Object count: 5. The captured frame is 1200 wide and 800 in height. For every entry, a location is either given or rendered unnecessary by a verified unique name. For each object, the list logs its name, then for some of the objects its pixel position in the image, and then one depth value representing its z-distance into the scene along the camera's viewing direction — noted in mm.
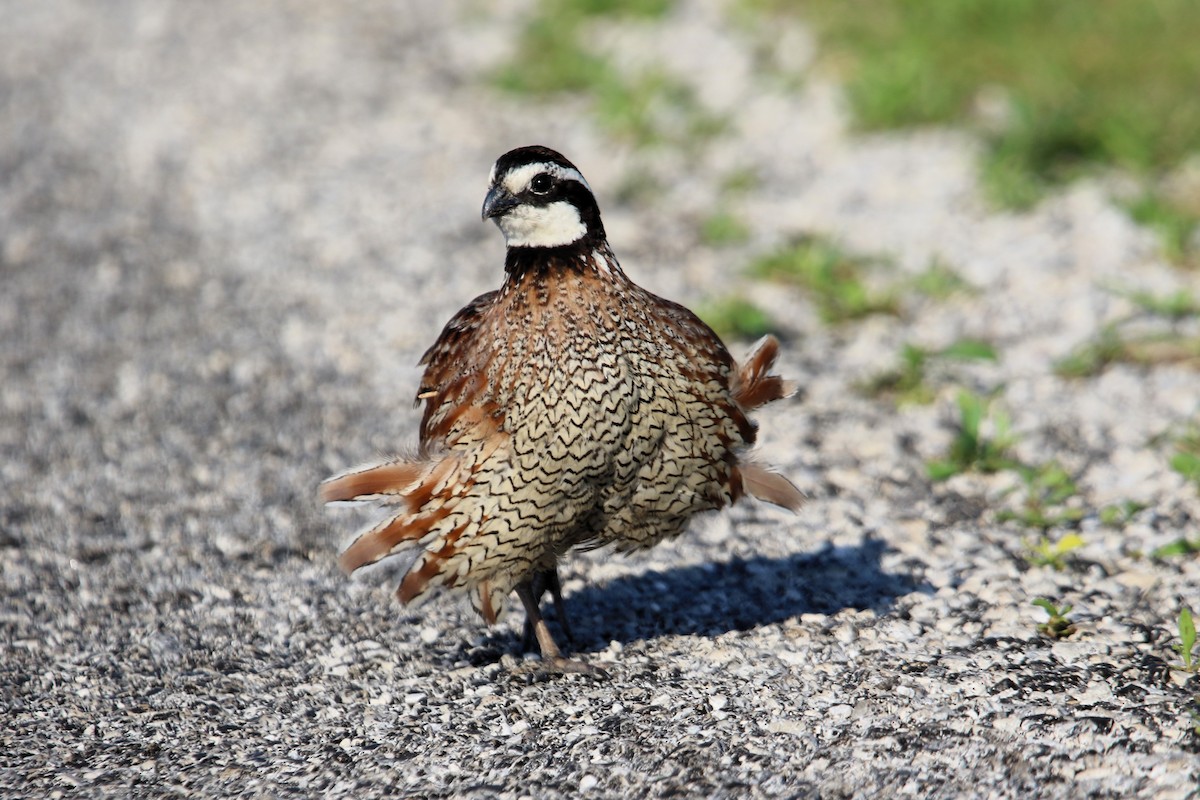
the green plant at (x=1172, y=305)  14820
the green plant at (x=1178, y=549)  10922
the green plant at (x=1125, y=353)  14406
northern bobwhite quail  8875
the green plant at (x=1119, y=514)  11633
